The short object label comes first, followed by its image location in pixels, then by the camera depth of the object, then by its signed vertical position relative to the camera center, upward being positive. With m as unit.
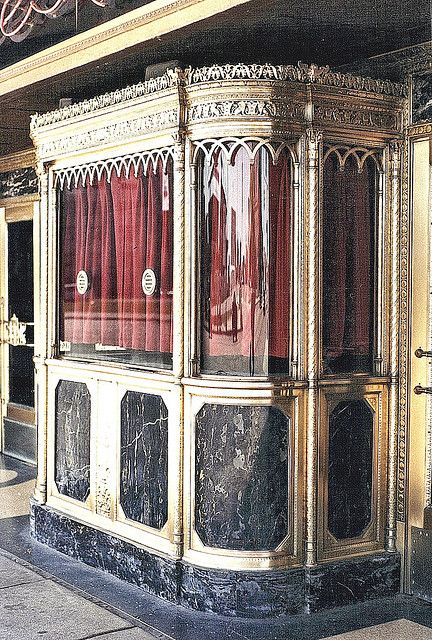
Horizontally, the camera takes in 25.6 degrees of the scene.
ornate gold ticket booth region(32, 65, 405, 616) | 4.09 -0.17
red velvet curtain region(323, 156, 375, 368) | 4.24 +0.20
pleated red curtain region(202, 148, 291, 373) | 4.10 +0.21
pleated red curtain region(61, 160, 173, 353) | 4.45 +0.22
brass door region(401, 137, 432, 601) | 4.29 -0.41
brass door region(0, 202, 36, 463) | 7.78 -0.26
